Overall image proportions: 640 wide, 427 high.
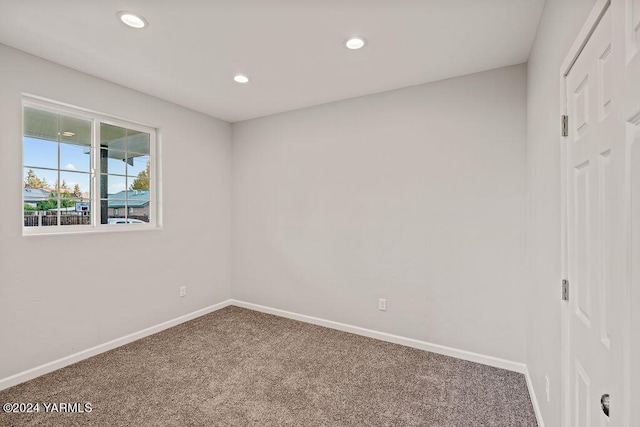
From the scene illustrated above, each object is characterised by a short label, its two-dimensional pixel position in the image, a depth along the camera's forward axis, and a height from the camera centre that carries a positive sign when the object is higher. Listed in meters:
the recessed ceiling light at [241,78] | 2.88 +1.29
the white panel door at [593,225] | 0.91 -0.04
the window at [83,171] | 2.60 +0.44
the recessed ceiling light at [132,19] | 1.97 +1.29
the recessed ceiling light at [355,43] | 2.24 +1.27
